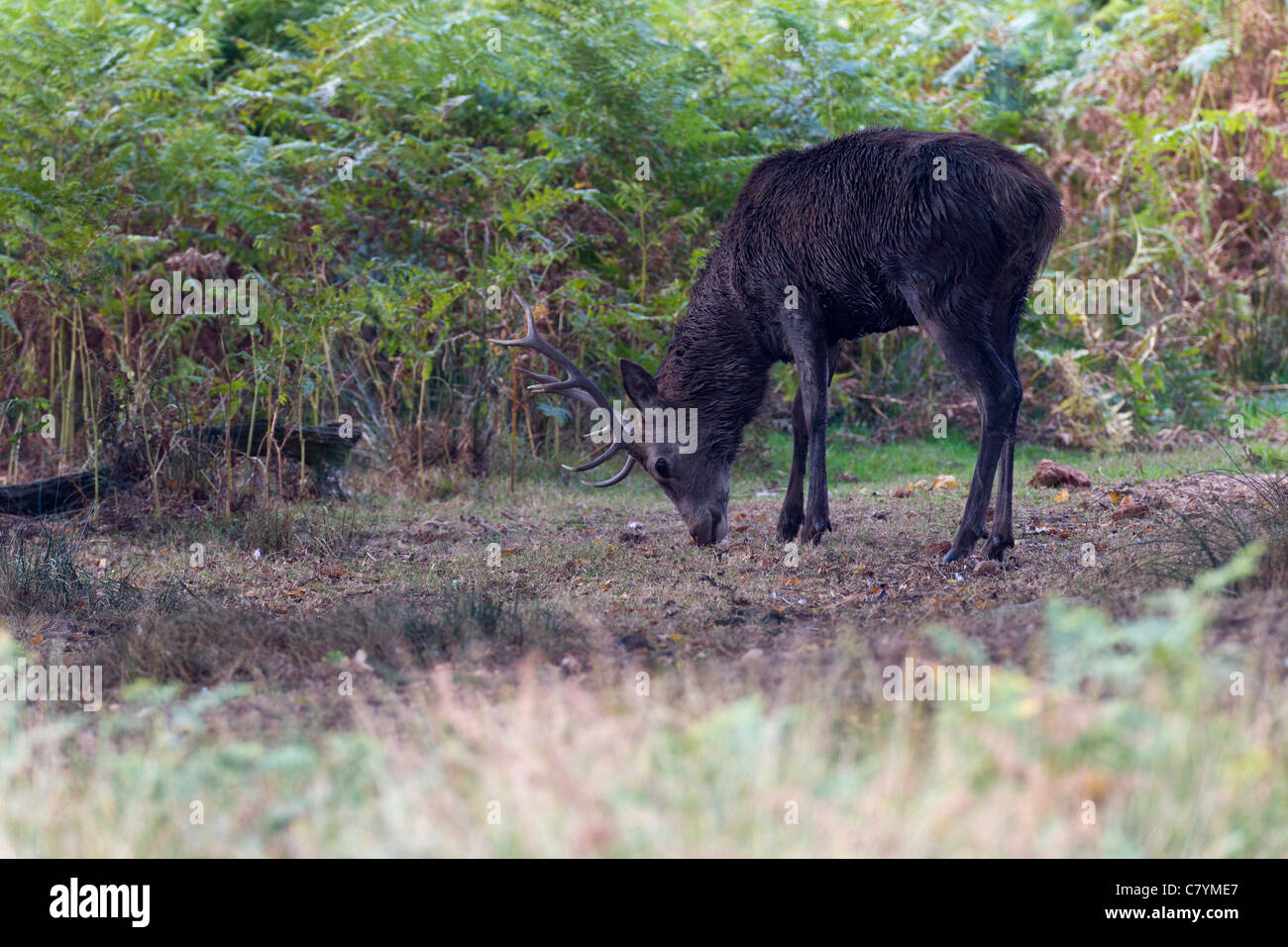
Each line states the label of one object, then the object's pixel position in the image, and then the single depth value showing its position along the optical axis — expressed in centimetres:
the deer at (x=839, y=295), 680
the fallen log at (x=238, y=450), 891
